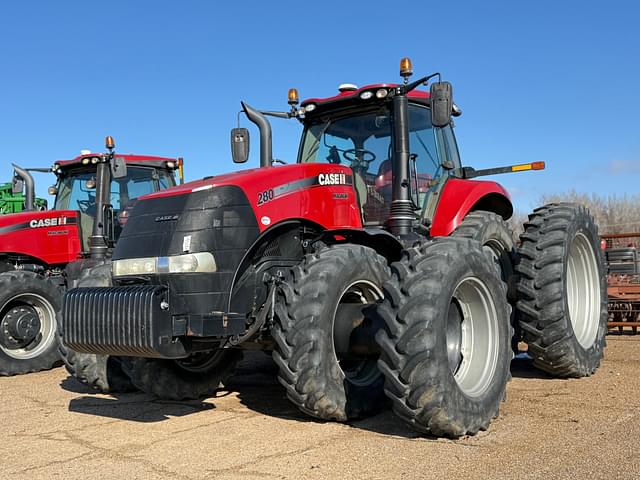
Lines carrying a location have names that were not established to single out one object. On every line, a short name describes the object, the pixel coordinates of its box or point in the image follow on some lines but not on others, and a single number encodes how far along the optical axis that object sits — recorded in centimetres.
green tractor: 1145
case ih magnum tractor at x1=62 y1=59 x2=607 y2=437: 430
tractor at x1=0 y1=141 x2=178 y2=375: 810
